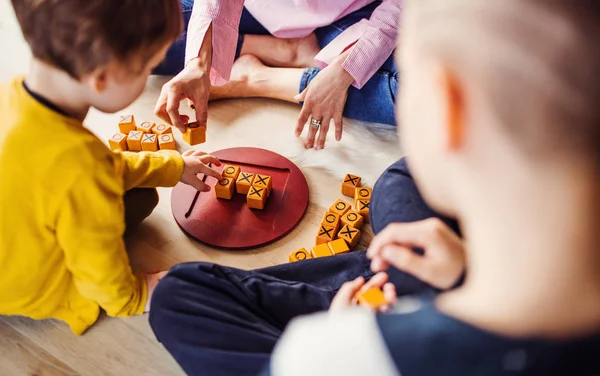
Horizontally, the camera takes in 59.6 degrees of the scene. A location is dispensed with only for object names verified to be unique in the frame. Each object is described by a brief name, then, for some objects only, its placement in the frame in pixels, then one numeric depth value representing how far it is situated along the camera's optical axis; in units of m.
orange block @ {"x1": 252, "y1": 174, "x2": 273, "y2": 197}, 1.11
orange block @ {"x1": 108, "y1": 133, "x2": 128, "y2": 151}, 1.21
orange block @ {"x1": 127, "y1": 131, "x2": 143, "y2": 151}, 1.21
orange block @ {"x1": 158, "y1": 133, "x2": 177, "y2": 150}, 1.24
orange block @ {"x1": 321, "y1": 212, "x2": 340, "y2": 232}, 1.09
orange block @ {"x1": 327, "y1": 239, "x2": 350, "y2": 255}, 1.03
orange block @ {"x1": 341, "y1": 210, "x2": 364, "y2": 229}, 1.09
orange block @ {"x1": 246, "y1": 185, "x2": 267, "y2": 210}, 1.09
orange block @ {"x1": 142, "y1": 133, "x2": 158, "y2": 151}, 1.22
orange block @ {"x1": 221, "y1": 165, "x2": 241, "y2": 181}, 1.13
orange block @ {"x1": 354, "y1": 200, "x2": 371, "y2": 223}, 1.12
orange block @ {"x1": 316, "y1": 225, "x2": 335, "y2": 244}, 1.06
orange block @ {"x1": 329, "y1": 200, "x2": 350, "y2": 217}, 1.12
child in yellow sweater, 0.68
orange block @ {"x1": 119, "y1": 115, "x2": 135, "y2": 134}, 1.25
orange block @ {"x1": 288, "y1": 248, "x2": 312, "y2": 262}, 1.04
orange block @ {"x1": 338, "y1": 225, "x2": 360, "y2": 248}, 1.06
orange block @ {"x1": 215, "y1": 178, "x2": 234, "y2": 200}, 1.11
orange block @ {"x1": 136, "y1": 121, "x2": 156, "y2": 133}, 1.27
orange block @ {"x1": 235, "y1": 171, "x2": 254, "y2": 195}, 1.12
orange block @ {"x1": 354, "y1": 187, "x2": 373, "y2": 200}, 1.14
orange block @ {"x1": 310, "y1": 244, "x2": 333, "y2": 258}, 1.02
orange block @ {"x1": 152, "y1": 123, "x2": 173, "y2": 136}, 1.26
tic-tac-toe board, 1.08
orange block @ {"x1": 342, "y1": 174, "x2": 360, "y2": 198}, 1.17
